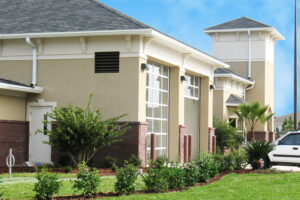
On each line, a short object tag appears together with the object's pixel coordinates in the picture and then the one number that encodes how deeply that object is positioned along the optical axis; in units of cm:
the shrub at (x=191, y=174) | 1351
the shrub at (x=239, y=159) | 1745
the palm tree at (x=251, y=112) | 3142
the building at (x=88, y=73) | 1823
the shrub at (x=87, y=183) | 1124
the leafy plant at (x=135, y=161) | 1755
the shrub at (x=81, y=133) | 1680
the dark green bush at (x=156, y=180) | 1218
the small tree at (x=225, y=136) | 2774
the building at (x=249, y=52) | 3625
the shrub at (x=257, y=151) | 1741
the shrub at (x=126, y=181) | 1168
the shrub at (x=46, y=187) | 1090
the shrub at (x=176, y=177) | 1264
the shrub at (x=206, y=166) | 1436
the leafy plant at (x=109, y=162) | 1788
